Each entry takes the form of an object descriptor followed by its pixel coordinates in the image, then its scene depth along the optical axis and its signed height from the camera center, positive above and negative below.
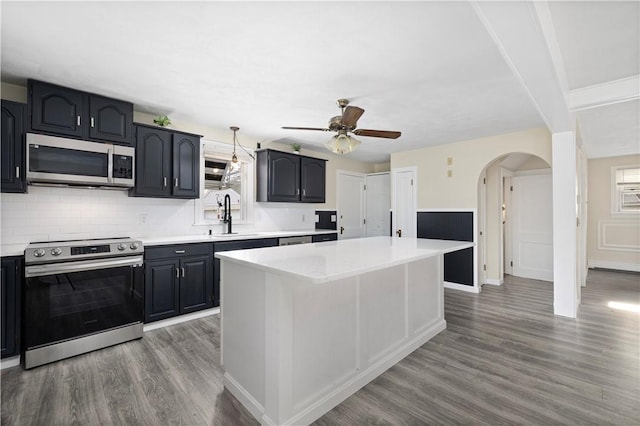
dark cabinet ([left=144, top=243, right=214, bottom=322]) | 3.06 -0.73
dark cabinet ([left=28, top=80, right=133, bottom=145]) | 2.61 +0.97
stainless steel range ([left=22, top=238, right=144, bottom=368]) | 2.38 -0.73
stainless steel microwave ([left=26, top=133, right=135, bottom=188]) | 2.60 +0.50
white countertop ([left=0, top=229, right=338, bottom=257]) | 2.44 -0.29
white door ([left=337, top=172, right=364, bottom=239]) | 5.99 +0.19
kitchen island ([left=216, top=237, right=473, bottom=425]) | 1.64 -0.73
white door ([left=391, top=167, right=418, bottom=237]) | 5.41 +0.23
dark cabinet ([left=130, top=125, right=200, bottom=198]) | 3.23 +0.60
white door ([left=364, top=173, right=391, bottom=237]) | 6.38 +0.24
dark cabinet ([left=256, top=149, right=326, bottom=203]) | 4.43 +0.59
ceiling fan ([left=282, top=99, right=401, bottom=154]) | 2.53 +0.77
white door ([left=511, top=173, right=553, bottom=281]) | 5.29 -0.25
